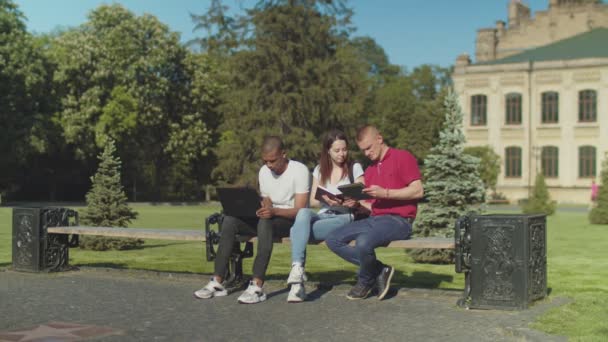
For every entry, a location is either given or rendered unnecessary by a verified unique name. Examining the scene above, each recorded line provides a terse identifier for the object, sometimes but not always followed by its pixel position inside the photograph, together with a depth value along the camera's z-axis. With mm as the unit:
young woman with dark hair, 7465
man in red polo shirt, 7402
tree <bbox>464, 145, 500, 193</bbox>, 54116
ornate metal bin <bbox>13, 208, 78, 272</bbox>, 9719
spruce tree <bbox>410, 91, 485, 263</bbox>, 11766
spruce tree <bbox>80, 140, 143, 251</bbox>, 14055
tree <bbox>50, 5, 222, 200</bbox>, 43000
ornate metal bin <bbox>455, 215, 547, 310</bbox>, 6914
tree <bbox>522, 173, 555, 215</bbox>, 32812
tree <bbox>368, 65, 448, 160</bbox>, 59625
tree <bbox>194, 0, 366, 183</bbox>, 39562
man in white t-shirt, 7633
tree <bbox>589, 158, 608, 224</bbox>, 26497
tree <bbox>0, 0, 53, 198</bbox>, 39781
